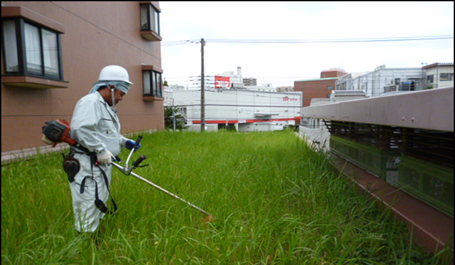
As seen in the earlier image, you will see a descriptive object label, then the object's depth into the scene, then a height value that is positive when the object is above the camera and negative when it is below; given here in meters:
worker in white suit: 1.80 -0.20
